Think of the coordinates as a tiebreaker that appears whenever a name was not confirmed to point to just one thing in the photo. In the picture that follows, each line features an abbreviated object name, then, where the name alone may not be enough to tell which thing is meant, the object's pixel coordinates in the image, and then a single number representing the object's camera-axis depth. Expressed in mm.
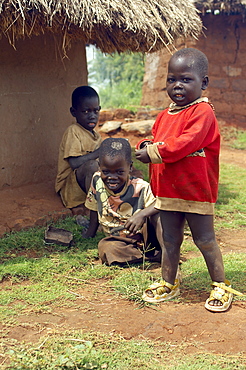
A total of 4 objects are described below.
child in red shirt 2537
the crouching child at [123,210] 3426
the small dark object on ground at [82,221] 4520
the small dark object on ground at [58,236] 4012
